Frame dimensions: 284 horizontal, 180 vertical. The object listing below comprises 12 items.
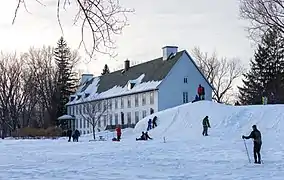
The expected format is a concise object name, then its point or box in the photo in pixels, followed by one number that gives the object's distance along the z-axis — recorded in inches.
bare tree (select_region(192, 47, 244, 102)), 3253.0
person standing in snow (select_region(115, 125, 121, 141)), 1777.3
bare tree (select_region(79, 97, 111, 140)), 3038.9
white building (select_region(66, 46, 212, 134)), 2763.3
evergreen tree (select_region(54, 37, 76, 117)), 3432.1
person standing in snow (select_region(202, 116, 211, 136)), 1699.1
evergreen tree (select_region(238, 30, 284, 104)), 2753.4
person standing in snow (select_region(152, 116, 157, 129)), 2042.1
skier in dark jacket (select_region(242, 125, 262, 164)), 907.7
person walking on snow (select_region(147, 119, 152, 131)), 2039.5
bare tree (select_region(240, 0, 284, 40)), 1852.6
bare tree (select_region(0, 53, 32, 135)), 3006.9
